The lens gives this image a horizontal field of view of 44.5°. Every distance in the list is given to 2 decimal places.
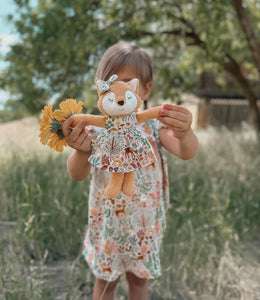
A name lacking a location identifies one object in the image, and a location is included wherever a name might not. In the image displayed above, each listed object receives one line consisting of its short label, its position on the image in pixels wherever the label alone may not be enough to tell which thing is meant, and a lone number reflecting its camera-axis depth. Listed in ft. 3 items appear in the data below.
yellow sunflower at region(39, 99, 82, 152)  3.70
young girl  4.39
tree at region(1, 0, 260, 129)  13.85
